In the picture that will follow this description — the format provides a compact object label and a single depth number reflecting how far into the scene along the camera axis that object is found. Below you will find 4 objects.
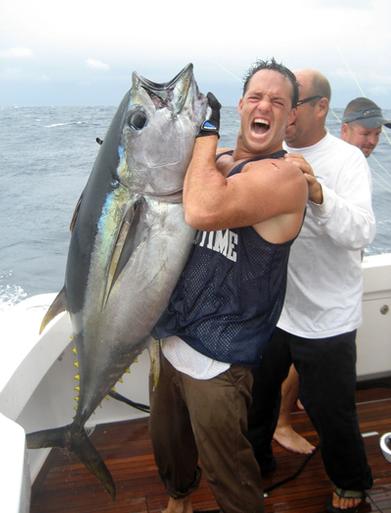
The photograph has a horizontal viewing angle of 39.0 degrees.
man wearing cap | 2.96
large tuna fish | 1.59
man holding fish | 1.57
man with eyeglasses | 2.08
